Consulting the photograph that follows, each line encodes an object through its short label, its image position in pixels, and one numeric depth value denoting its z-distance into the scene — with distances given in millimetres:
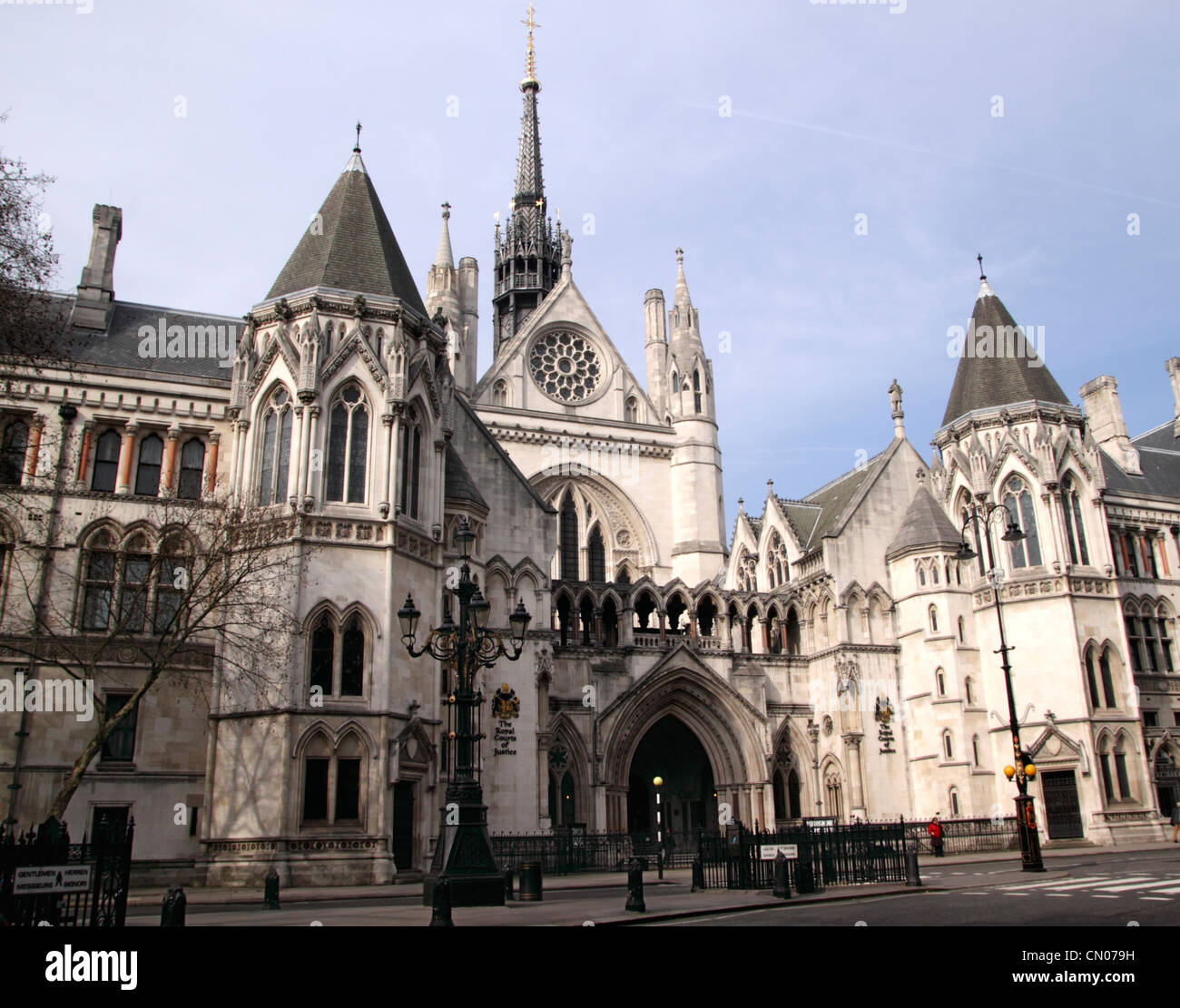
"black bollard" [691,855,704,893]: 19562
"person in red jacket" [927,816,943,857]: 30109
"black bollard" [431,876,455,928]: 11305
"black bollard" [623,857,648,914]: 14891
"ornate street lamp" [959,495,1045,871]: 21297
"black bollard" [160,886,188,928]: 10367
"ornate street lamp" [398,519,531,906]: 15789
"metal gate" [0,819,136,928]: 11477
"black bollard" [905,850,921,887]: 18344
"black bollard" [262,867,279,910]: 16953
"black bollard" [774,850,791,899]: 17125
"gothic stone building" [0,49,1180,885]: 25172
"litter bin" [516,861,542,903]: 18016
